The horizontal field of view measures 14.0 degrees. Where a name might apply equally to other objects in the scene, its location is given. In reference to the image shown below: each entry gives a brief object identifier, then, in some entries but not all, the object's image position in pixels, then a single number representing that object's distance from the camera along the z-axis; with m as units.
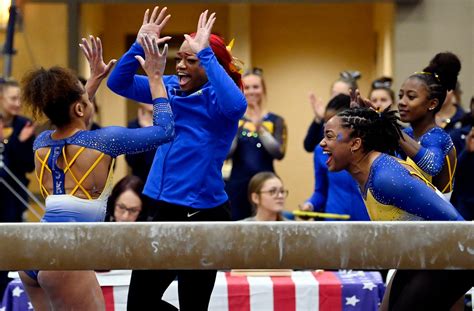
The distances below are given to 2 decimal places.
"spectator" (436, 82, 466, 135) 13.27
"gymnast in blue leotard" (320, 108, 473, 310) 7.47
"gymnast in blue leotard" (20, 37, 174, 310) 7.66
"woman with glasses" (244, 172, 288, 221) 12.40
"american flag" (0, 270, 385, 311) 10.46
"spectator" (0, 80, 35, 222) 14.29
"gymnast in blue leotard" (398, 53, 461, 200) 8.77
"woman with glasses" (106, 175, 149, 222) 12.22
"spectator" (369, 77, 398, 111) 13.35
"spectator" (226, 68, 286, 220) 13.94
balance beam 6.56
